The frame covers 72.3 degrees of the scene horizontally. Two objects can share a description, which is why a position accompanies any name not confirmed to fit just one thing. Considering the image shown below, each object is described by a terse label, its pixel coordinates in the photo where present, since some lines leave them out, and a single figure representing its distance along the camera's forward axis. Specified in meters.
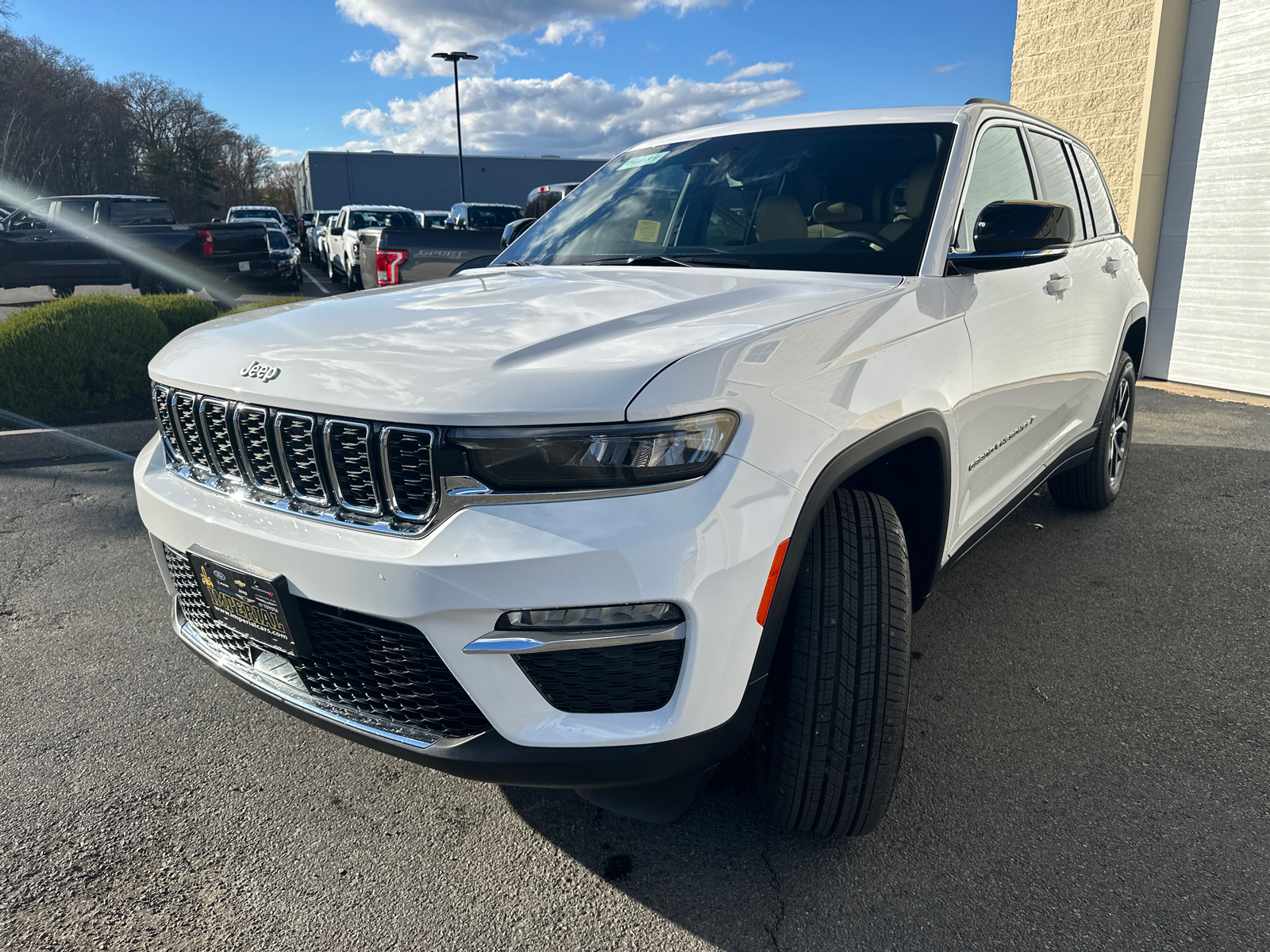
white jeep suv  1.57
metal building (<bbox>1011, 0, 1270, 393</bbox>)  7.46
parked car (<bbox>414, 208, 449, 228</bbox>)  27.33
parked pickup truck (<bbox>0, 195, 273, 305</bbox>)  12.41
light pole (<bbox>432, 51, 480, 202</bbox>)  32.56
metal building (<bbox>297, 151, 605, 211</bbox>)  55.09
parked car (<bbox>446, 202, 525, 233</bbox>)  22.72
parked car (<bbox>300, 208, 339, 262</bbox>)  29.61
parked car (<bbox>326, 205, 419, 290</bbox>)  18.97
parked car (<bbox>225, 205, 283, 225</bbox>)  34.16
